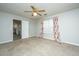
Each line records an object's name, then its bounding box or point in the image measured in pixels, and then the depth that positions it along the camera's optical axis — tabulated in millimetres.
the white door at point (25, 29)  4766
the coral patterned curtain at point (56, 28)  3708
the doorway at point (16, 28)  6151
